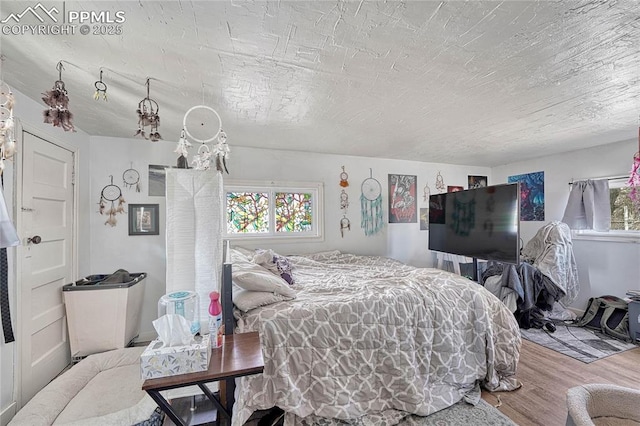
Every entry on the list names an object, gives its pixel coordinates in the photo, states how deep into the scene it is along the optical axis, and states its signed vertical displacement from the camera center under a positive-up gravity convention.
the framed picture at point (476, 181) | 4.77 +0.59
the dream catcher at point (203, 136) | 1.42 +0.88
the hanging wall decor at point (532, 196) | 4.07 +0.28
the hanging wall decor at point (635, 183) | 2.73 +0.31
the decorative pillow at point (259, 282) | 1.75 -0.44
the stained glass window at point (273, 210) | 3.49 +0.09
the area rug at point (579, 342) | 2.56 -1.35
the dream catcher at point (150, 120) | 1.64 +0.60
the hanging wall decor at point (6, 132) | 1.24 +0.41
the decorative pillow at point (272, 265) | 2.44 -0.46
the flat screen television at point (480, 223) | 2.50 -0.09
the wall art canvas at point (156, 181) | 3.09 +0.42
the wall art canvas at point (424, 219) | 4.44 -0.07
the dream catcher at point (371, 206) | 4.07 +0.14
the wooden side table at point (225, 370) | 0.94 -0.58
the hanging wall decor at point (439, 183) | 4.52 +0.53
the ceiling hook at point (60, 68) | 1.55 +0.89
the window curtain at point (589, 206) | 3.37 +0.09
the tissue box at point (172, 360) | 0.96 -0.52
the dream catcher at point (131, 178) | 3.00 +0.45
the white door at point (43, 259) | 1.94 -0.33
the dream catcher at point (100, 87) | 1.57 +0.85
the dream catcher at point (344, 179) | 3.95 +0.53
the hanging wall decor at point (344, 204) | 3.95 +0.17
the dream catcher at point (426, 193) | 4.45 +0.36
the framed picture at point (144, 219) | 3.02 -0.01
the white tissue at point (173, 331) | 1.02 -0.44
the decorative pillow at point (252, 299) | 1.70 -0.54
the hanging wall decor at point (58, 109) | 1.38 +0.58
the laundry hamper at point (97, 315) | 2.37 -0.87
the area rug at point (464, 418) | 1.69 -1.32
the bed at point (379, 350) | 1.63 -0.92
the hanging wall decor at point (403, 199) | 4.25 +0.26
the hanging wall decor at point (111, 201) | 2.92 +0.19
